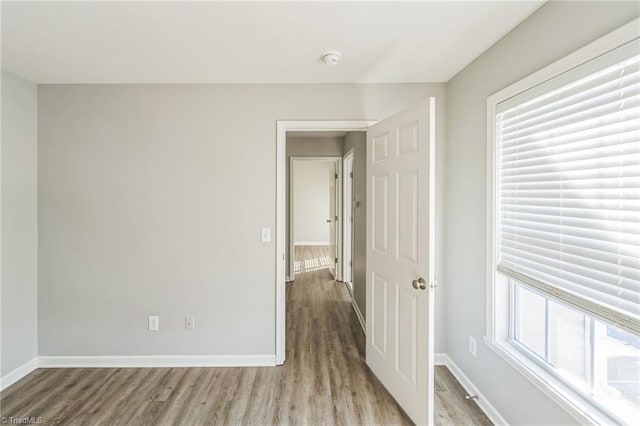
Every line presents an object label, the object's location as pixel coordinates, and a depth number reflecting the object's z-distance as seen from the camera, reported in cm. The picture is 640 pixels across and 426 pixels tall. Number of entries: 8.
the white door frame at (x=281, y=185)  251
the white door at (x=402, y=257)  175
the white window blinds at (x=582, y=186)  111
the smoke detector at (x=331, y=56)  196
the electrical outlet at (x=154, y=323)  251
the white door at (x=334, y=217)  523
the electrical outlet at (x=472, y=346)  212
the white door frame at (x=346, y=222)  459
